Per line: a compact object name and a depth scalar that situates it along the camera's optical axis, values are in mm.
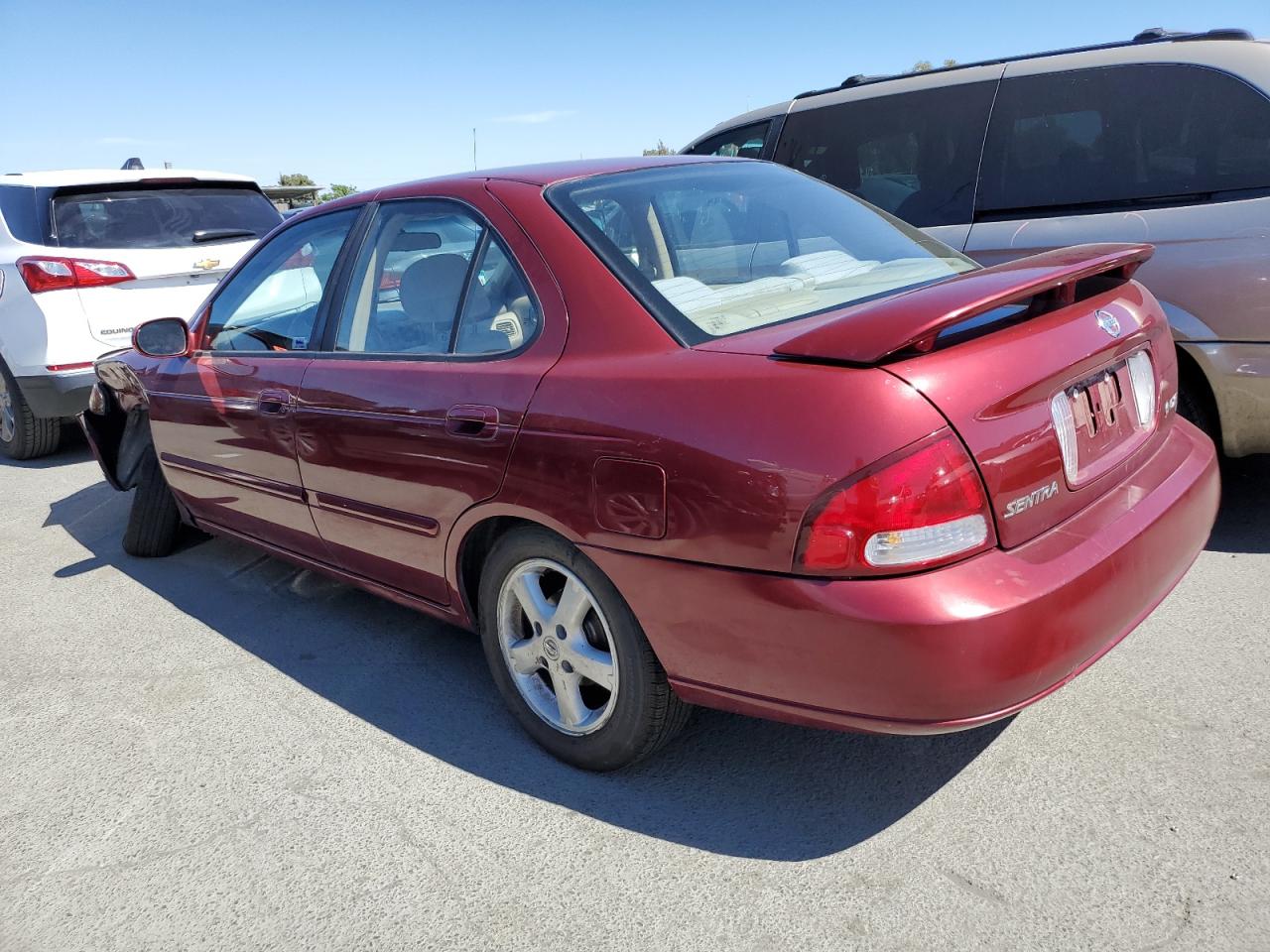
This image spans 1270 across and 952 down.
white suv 6039
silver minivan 3490
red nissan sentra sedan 1896
